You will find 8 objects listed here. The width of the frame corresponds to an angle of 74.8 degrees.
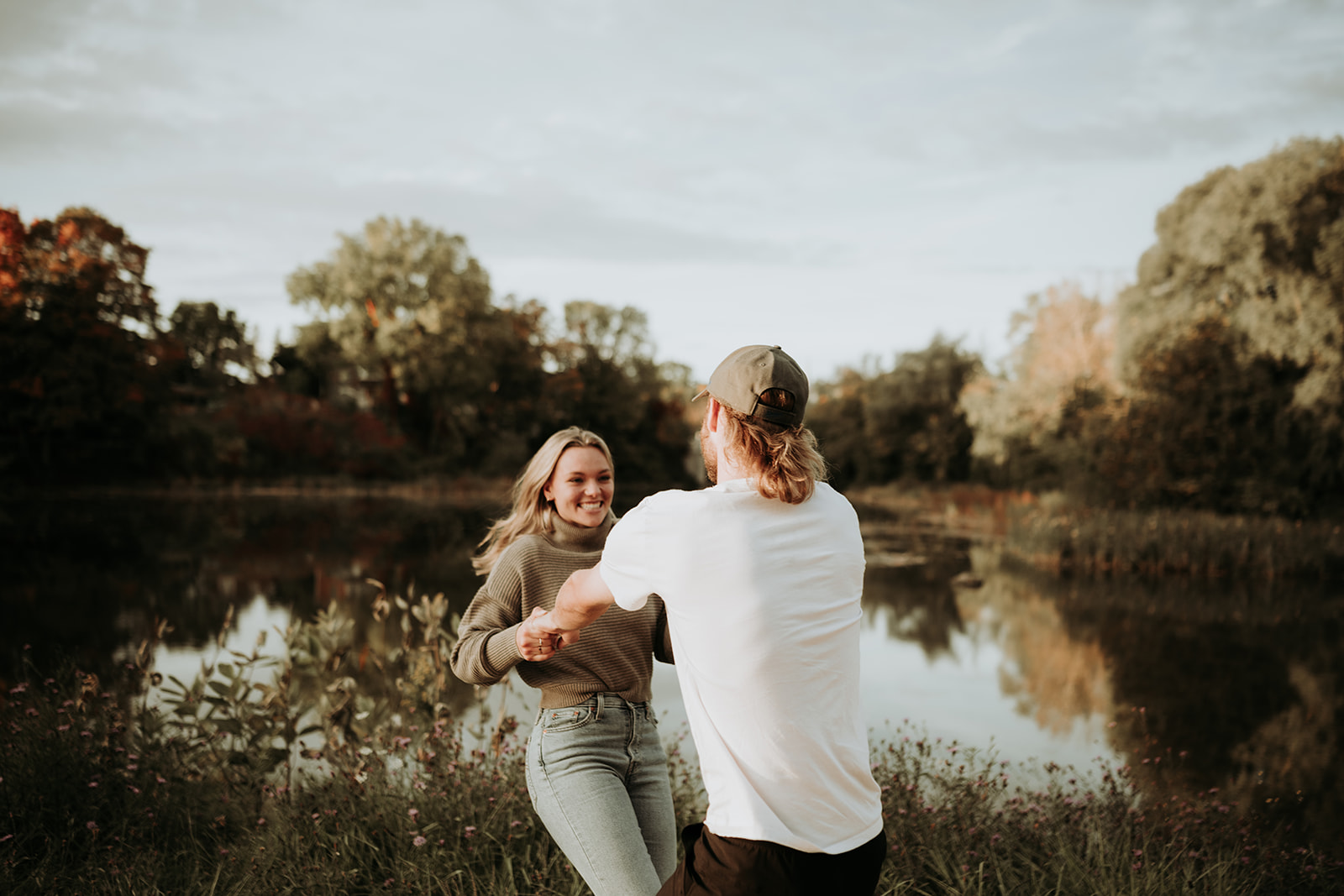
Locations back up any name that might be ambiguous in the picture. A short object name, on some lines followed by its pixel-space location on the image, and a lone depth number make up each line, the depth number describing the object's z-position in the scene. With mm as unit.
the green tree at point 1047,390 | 26375
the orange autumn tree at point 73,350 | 28156
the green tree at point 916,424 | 37344
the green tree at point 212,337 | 46781
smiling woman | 2094
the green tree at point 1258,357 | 17938
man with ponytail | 1441
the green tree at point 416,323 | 37781
